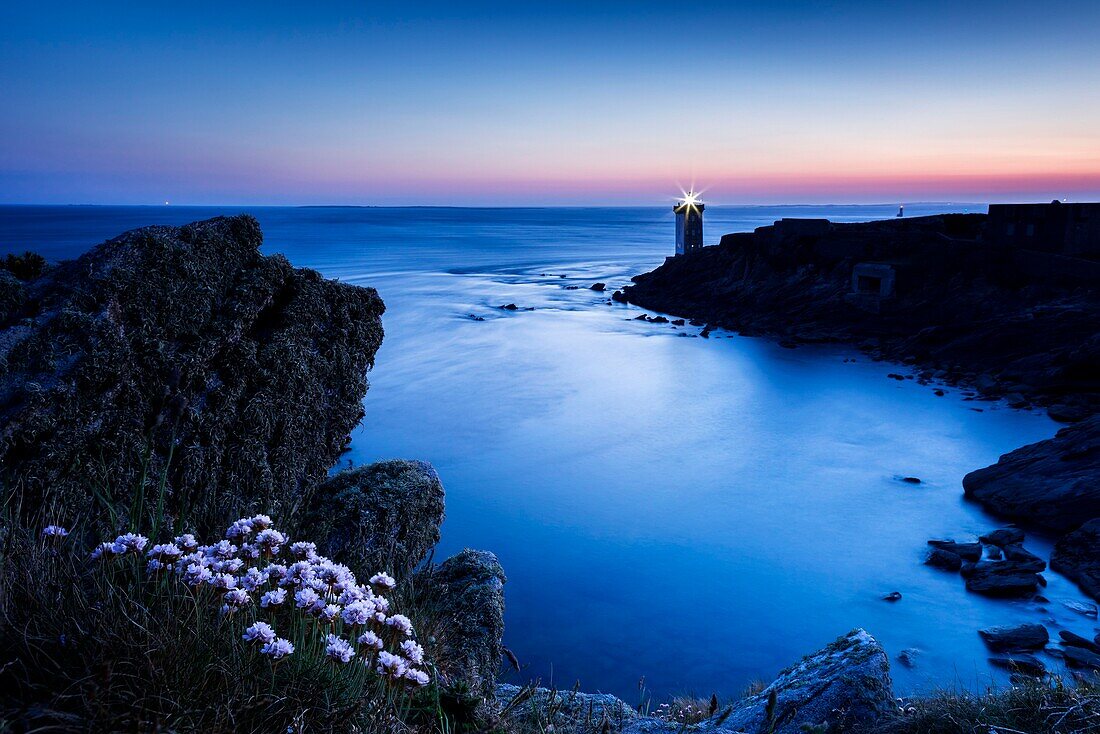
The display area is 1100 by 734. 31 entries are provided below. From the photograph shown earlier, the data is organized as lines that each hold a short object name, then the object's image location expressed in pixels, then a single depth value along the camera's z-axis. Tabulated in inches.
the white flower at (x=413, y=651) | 110.3
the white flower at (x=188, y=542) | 123.2
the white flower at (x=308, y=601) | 109.0
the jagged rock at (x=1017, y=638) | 410.0
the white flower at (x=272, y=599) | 107.2
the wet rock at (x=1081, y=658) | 375.2
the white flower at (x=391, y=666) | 103.5
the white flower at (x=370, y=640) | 107.1
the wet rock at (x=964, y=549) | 526.6
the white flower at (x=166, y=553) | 116.3
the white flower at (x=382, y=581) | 129.0
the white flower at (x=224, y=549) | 122.0
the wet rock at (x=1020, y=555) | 494.9
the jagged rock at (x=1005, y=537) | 533.6
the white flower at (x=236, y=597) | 106.0
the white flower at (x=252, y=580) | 111.9
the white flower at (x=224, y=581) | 108.0
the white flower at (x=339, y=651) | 98.2
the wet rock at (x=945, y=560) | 520.1
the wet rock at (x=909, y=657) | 418.9
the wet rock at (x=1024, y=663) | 376.8
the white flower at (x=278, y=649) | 96.0
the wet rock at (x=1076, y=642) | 393.1
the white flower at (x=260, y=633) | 98.3
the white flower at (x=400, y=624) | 116.5
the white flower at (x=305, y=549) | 133.8
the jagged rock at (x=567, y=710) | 154.7
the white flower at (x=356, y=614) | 106.7
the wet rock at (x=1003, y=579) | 466.6
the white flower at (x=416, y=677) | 104.7
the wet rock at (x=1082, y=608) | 434.5
